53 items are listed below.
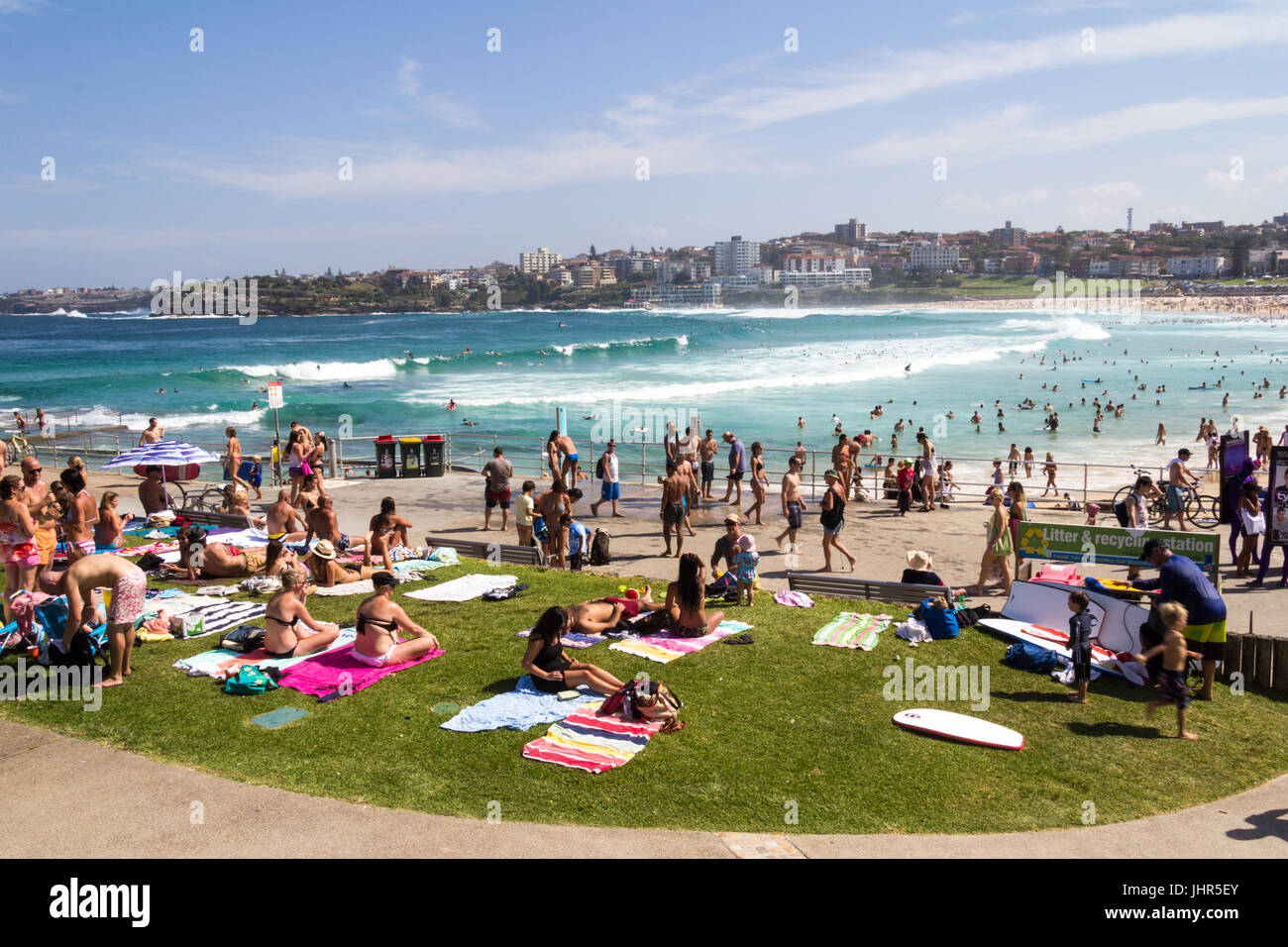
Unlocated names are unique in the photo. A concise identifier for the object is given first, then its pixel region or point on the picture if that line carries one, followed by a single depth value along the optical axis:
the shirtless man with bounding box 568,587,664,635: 9.75
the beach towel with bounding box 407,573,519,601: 11.24
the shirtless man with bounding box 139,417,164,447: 18.50
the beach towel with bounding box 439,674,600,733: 7.51
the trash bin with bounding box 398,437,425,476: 21.80
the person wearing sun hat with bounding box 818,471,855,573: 13.28
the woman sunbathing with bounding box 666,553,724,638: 9.55
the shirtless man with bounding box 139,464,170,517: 15.64
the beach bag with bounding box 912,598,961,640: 9.71
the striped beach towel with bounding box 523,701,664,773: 6.89
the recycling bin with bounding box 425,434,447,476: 21.86
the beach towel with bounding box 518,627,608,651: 9.47
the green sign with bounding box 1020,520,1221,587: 10.70
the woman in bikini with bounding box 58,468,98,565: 12.44
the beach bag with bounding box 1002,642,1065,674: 8.91
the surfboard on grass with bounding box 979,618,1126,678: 8.86
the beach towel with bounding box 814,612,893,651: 9.44
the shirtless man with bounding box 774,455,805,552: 13.65
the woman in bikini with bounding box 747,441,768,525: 16.31
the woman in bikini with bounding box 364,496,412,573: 12.27
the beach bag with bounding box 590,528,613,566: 13.59
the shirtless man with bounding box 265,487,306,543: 13.21
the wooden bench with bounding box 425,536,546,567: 13.12
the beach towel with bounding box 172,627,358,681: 8.73
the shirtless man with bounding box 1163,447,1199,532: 15.43
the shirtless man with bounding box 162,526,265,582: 12.15
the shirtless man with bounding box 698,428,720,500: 18.59
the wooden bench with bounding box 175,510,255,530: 14.73
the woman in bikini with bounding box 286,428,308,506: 18.34
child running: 7.51
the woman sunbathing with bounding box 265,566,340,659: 8.99
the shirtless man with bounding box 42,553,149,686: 8.37
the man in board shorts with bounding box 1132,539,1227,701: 8.02
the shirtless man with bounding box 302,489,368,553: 12.62
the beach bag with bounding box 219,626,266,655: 9.23
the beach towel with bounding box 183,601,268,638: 9.96
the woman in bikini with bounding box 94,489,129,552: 13.13
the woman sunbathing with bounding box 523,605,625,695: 8.07
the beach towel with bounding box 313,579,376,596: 11.55
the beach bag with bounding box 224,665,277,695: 8.25
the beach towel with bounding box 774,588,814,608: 10.89
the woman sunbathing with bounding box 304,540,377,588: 11.66
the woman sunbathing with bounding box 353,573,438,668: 8.77
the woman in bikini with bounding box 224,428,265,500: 18.94
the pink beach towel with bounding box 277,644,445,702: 8.27
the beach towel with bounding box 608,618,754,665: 9.12
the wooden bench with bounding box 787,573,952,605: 10.73
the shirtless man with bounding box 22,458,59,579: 10.97
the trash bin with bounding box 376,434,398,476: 21.64
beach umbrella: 15.06
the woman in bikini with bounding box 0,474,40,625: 10.36
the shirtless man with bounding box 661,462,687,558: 13.65
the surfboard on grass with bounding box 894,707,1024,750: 7.28
